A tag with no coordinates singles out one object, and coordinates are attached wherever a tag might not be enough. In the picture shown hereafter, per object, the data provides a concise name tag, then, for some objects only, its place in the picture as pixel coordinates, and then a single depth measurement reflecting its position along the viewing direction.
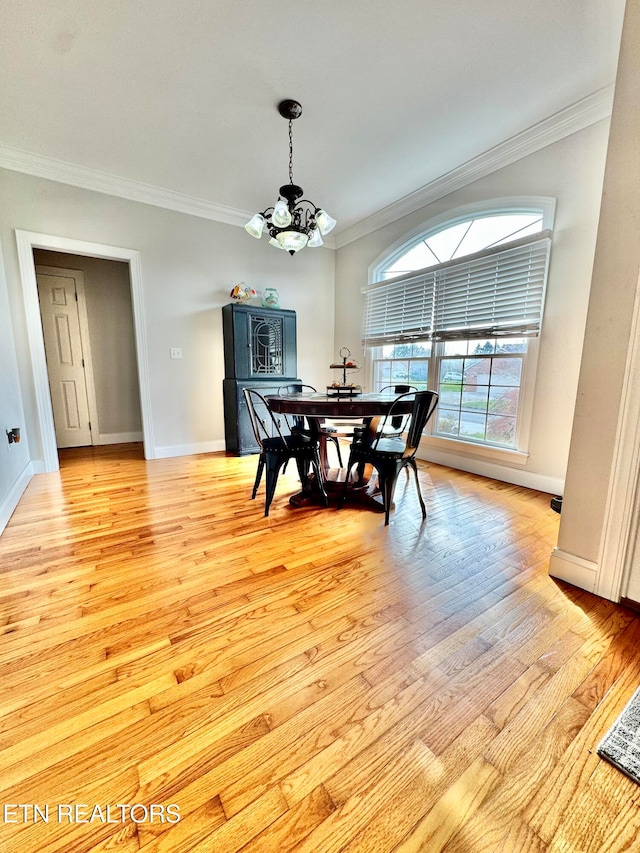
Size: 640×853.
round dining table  2.03
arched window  2.77
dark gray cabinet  3.80
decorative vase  4.05
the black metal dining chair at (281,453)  2.30
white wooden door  4.18
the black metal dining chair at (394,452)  2.07
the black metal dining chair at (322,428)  2.60
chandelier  2.27
